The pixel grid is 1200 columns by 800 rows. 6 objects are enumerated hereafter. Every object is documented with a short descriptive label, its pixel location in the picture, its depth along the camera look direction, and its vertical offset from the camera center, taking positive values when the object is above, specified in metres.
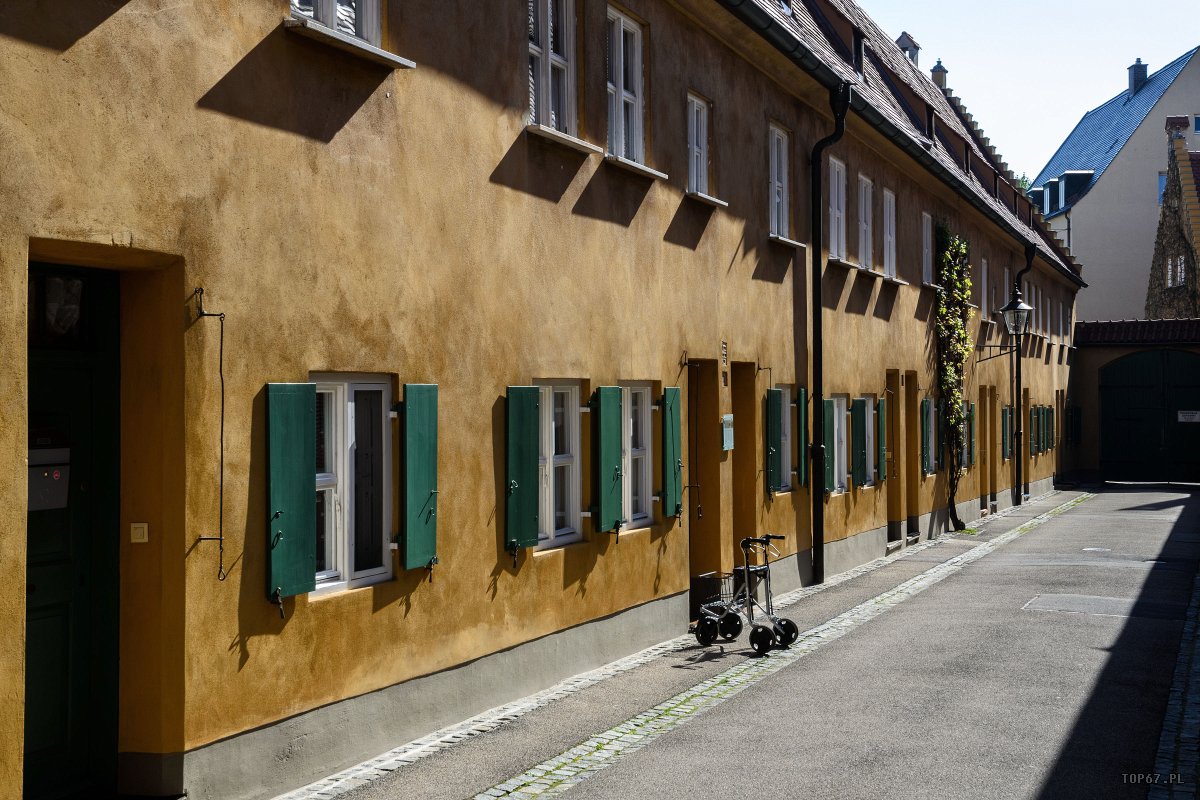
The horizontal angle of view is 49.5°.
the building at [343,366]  6.36 +0.42
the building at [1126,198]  58.38 +10.57
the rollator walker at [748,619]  11.82 -1.76
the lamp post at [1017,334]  26.91 +2.06
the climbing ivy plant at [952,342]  24.97 +1.70
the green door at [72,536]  6.40 -0.51
